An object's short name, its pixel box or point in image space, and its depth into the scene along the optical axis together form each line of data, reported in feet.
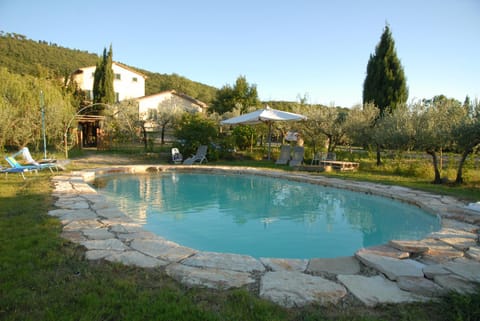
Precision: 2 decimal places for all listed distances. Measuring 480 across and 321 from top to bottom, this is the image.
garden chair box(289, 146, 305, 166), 41.11
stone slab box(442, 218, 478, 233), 14.52
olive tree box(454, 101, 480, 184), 24.53
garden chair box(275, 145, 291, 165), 43.21
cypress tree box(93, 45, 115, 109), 78.07
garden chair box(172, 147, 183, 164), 43.84
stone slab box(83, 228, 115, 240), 12.01
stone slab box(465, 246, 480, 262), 10.84
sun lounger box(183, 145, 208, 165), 43.15
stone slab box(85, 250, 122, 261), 9.93
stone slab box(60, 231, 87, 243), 11.51
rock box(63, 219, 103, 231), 12.92
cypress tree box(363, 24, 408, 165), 74.74
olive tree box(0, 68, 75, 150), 40.84
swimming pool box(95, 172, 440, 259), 15.17
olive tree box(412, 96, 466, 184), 26.94
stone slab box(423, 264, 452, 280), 9.16
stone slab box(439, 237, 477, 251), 11.98
